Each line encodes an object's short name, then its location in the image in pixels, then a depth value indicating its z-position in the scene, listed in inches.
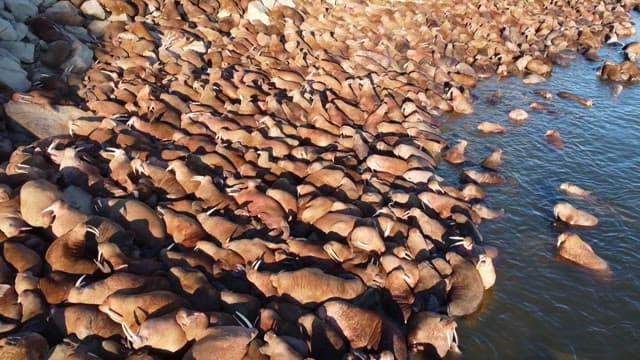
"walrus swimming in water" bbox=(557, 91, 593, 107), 738.2
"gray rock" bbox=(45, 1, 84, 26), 612.1
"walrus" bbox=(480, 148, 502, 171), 550.0
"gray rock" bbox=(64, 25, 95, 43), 608.4
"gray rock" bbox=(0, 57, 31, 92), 491.2
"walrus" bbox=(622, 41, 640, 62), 959.6
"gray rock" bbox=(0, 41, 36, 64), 524.7
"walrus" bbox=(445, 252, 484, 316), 357.7
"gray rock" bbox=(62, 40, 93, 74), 555.8
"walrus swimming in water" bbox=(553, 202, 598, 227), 466.3
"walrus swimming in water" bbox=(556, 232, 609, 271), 413.7
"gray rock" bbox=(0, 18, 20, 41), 530.8
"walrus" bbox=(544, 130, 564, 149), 614.9
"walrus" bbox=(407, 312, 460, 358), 320.5
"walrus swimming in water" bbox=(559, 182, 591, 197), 514.1
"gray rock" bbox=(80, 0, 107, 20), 652.7
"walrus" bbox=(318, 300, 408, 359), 298.5
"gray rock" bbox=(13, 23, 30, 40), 545.7
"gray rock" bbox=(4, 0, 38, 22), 579.5
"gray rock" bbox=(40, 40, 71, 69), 546.7
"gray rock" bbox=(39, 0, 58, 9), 622.8
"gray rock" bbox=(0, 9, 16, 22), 554.6
